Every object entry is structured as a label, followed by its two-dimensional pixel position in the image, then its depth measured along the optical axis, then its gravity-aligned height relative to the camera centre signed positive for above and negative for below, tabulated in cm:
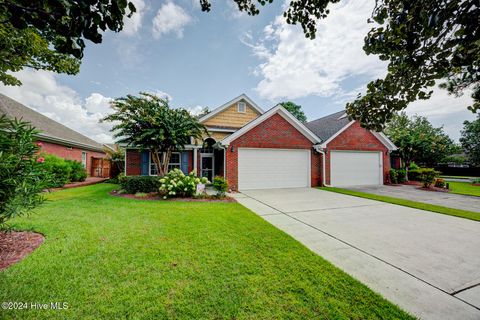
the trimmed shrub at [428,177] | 1196 -78
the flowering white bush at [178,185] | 802 -82
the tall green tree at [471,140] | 2515 +347
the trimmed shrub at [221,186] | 848 -92
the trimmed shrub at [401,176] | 1427 -85
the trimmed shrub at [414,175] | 1559 -86
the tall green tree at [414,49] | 183 +130
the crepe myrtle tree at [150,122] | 891 +214
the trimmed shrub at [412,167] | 1716 -20
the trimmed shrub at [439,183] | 1183 -116
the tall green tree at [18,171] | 314 -9
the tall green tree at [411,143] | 1570 +191
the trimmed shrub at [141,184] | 887 -86
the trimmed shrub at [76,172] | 1268 -40
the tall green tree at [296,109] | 3503 +1081
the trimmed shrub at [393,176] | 1381 -82
